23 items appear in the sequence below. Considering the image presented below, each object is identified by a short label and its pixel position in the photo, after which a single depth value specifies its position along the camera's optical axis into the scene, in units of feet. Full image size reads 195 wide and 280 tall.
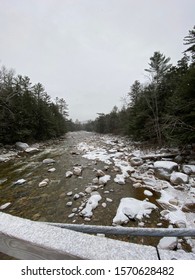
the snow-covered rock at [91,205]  11.66
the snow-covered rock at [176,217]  10.18
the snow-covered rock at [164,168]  18.57
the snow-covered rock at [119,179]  17.18
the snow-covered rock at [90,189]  15.29
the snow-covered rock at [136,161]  23.86
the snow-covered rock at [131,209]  10.85
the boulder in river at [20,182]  17.82
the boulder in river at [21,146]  42.42
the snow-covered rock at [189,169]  18.86
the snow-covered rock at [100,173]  19.52
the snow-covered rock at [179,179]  16.34
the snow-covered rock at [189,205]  11.89
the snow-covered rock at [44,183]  17.11
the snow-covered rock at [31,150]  38.30
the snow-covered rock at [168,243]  8.17
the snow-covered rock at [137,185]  16.21
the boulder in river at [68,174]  19.86
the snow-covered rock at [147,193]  14.40
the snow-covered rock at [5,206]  13.01
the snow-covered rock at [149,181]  16.50
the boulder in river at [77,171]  20.54
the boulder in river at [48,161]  26.91
